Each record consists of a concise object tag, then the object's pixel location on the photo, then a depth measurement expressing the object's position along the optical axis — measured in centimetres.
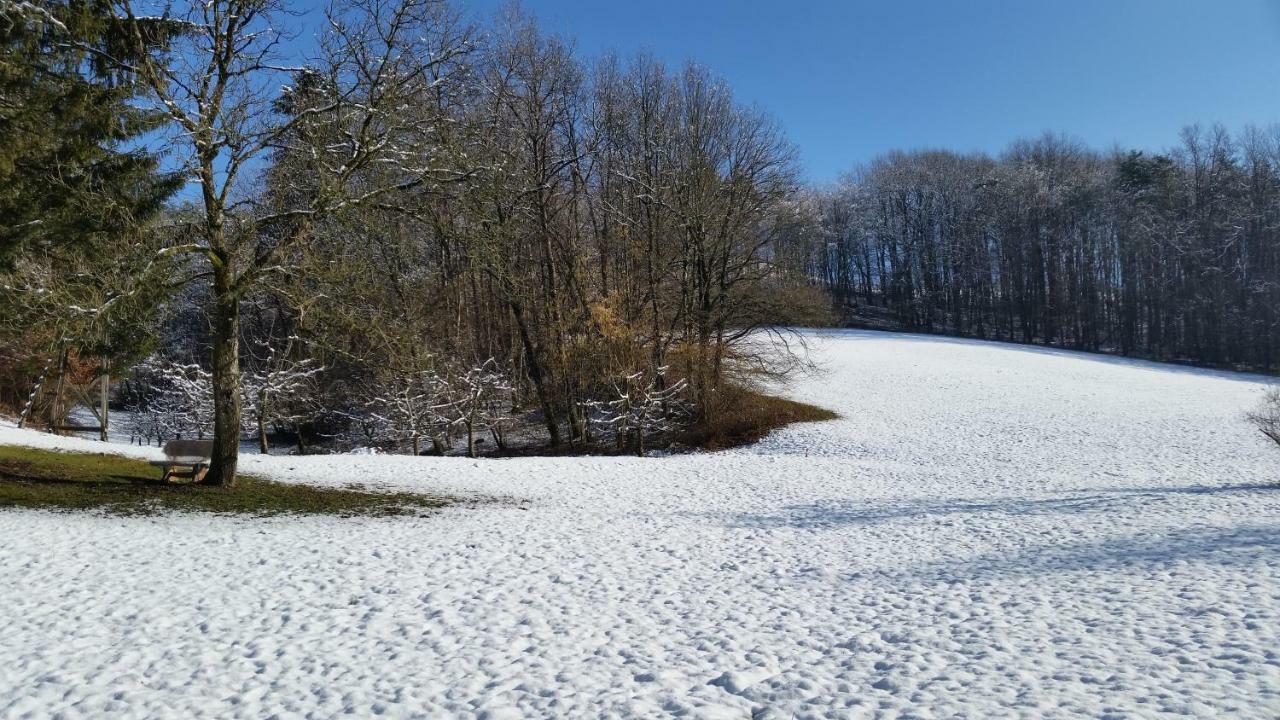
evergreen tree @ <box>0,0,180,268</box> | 957
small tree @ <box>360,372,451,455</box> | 2259
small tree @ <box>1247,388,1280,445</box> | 1416
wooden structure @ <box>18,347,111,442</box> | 2458
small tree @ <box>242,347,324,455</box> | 2205
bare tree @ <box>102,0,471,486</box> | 966
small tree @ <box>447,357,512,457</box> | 2327
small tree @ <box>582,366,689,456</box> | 2216
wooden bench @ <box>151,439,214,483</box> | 1180
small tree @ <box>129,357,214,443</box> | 2444
